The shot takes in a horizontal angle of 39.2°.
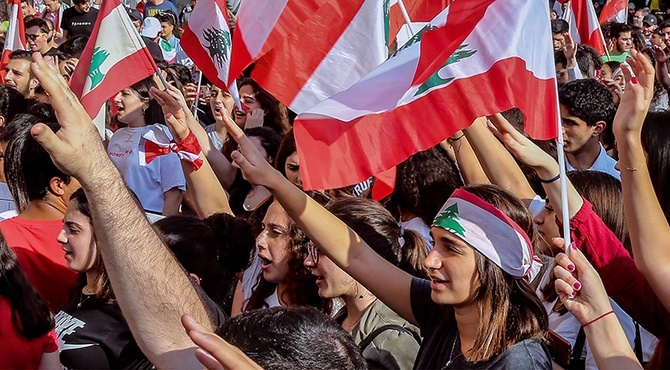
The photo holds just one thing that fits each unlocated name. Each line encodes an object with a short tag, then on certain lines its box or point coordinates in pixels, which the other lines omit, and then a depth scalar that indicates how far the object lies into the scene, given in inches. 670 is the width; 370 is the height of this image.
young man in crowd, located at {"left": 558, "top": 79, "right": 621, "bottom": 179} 226.1
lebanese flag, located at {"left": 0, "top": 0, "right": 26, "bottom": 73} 354.0
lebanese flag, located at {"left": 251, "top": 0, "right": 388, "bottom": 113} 170.1
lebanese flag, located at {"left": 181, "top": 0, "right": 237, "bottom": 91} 203.0
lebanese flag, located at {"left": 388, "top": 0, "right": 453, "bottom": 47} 190.1
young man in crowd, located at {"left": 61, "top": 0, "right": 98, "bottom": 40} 493.0
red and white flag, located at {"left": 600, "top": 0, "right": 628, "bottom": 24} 426.6
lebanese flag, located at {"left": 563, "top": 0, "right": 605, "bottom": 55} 352.2
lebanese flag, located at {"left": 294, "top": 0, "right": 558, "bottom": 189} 123.9
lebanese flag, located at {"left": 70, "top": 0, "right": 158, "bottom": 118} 196.9
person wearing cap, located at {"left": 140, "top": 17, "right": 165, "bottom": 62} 499.7
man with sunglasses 454.2
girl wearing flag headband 112.2
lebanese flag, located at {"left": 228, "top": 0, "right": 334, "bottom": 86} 175.5
